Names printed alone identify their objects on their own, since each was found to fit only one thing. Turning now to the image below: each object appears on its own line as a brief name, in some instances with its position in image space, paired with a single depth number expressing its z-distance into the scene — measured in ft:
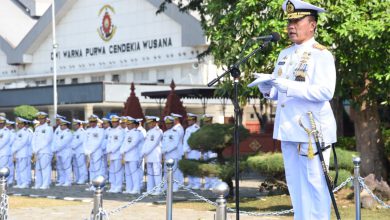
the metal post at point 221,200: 21.53
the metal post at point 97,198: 23.65
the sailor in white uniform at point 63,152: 67.31
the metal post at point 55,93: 125.25
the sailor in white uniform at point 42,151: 65.62
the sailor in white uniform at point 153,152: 57.93
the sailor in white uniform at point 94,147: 64.75
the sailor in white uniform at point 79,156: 69.00
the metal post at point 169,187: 30.18
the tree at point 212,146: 47.21
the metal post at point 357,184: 31.53
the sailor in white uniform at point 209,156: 49.74
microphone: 23.09
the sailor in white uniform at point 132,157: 59.21
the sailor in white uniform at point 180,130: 59.62
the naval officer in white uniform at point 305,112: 20.61
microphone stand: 22.87
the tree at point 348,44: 40.04
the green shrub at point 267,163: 45.01
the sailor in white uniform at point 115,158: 60.85
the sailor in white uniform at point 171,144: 59.36
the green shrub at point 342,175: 41.93
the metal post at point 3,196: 29.01
